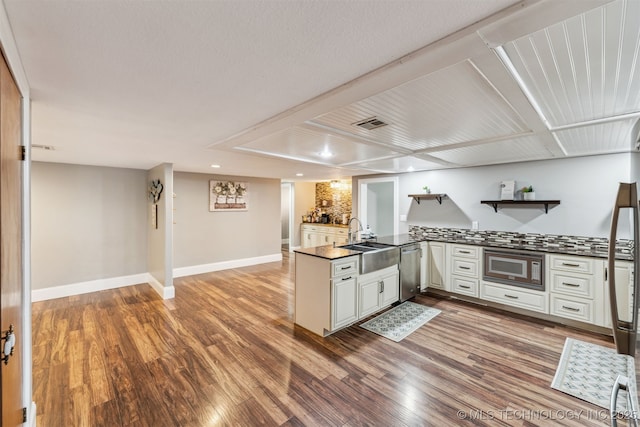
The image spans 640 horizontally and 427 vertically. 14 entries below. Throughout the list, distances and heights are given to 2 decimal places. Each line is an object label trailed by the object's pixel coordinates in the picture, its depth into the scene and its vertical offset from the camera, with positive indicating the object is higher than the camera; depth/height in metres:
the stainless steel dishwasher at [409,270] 4.05 -0.90
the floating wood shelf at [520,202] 3.89 +0.16
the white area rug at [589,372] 2.14 -1.40
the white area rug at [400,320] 3.18 -1.38
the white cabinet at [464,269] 4.13 -0.87
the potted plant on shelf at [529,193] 4.06 +0.29
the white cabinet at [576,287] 3.21 -0.90
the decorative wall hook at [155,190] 4.59 +0.31
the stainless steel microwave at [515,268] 3.59 -0.76
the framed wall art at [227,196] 6.11 +0.30
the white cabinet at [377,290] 3.34 -1.03
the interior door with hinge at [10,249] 1.15 -0.20
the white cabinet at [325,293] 3.02 -0.95
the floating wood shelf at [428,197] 5.02 +0.28
